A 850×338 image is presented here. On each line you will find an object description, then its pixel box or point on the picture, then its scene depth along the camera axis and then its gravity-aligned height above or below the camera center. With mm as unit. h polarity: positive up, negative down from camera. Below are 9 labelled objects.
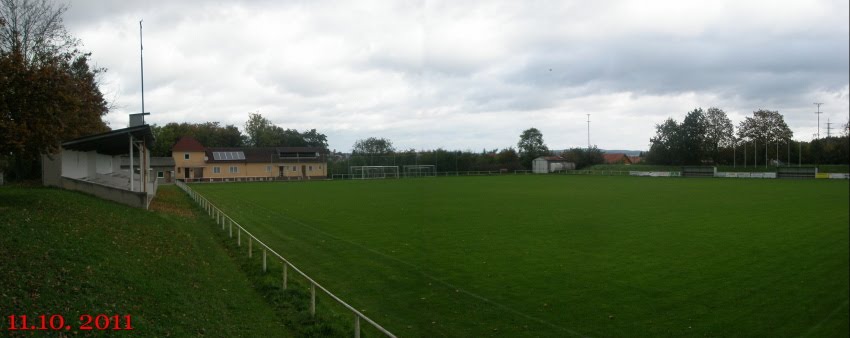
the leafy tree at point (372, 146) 106125 +3558
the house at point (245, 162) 74688 +529
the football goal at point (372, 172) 79625 -988
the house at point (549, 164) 85250 -173
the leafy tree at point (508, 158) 91250 +881
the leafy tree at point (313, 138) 102938 +5007
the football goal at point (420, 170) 81812 -846
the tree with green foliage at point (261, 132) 95062 +5751
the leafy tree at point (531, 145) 94625 +3127
